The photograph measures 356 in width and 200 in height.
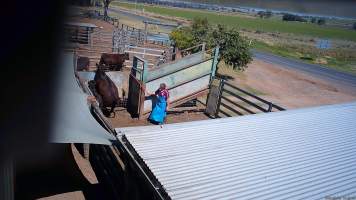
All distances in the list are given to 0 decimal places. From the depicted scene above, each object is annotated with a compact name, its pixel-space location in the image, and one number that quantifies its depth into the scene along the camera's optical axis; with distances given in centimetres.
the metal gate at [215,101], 1130
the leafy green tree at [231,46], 1933
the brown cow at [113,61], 1412
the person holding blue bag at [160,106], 985
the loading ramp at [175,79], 1027
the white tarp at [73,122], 531
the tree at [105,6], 3664
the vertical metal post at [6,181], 368
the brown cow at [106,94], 998
